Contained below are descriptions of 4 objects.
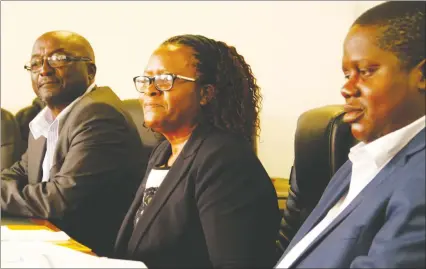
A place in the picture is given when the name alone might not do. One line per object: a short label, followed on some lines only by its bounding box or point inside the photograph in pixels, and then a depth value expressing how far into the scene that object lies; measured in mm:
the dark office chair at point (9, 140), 4134
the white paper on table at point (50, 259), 2813
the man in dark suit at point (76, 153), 3455
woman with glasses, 3059
